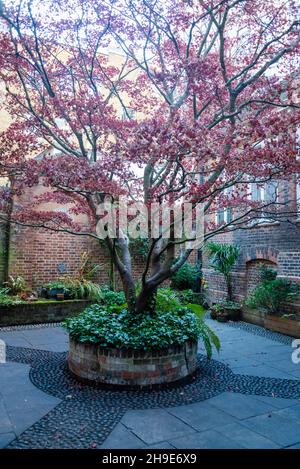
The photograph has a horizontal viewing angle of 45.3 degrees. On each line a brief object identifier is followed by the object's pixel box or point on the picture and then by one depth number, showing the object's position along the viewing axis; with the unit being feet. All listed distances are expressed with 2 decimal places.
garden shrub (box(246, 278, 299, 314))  23.62
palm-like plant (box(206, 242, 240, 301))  28.37
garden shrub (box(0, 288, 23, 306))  24.22
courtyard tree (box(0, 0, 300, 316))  13.44
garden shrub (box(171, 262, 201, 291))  33.55
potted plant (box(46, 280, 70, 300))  27.22
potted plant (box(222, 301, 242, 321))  26.73
